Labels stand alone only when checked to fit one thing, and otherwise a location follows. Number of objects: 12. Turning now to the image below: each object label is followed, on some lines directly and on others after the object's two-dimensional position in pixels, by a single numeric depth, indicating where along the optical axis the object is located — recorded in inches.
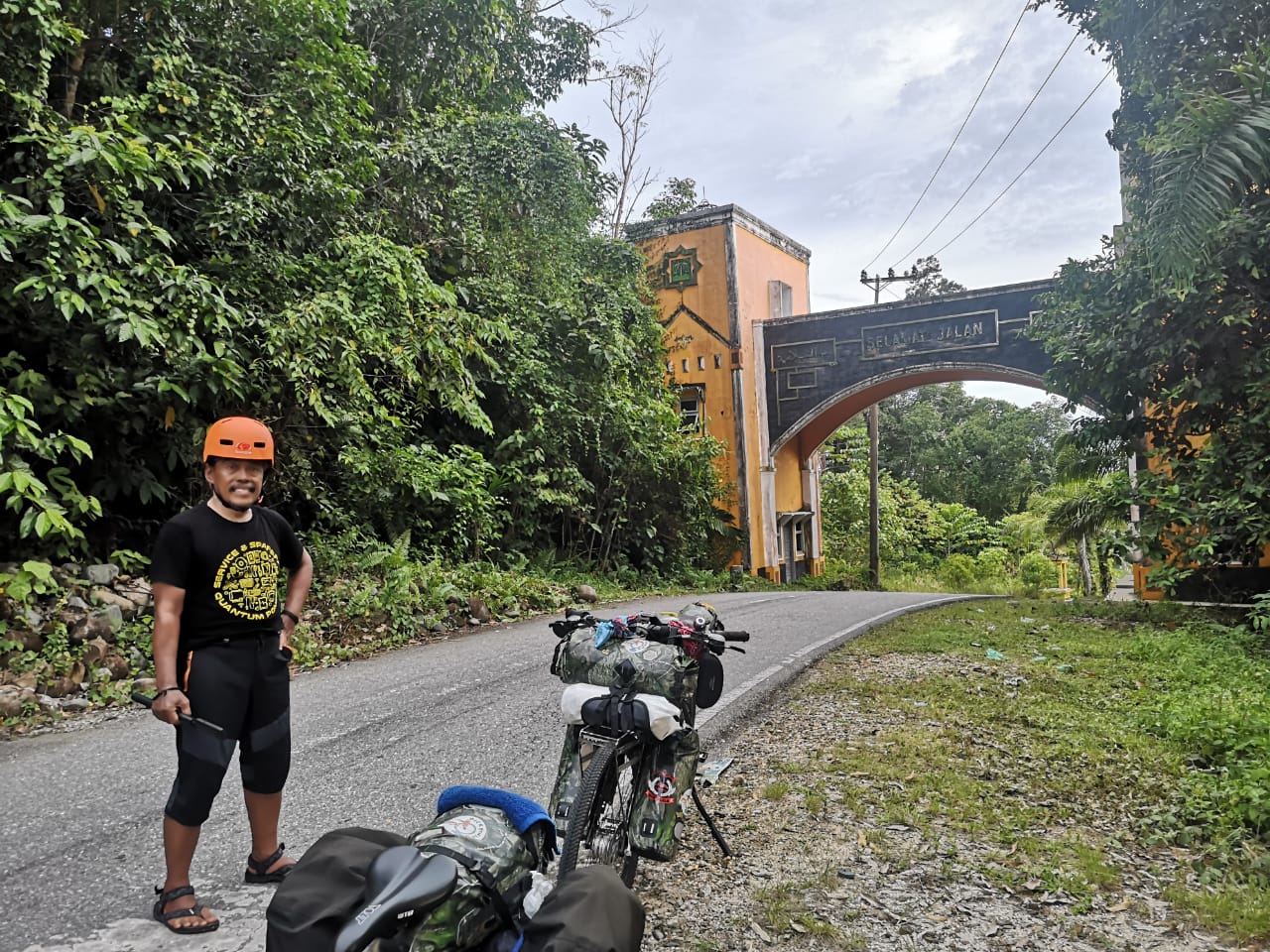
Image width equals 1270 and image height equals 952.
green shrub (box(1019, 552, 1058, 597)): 1042.1
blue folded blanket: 72.0
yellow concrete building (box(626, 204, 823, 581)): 845.2
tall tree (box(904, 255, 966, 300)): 1689.2
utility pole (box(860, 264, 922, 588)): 895.7
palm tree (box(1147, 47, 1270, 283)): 275.6
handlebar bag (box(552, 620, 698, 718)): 119.0
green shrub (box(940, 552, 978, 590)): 1060.5
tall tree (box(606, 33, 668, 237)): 887.1
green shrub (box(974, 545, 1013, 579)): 1098.7
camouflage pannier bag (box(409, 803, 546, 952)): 57.6
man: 105.7
